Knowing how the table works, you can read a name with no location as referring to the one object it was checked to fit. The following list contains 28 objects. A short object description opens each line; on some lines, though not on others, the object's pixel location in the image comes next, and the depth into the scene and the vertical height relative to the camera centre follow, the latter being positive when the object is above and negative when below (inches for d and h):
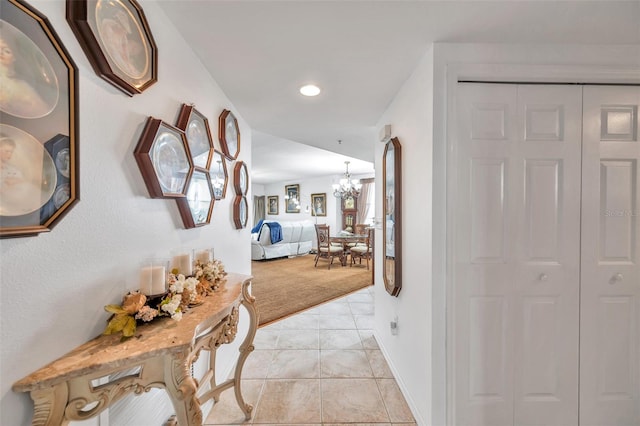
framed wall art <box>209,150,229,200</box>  61.8 +9.8
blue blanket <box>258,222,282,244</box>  250.2 -20.9
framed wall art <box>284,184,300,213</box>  345.4 +19.7
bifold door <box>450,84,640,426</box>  52.6 -10.1
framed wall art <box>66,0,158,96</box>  29.1 +23.5
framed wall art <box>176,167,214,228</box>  49.2 +2.2
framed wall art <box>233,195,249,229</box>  79.3 -0.3
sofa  247.4 -33.3
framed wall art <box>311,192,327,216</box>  314.8 +9.9
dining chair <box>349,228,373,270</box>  215.8 -35.3
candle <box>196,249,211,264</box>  51.9 -9.9
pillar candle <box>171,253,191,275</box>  45.4 -10.1
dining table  222.7 -26.6
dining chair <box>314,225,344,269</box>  221.0 -34.4
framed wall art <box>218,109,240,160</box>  68.2 +23.6
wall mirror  70.7 -2.4
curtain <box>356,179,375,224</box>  279.2 +13.9
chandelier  244.8 +24.7
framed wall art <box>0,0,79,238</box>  21.8 +8.7
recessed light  69.8 +36.5
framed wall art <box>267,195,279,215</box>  377.1 +11.6
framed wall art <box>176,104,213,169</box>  49.0 +17.3
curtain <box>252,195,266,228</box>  394.0 +5.4
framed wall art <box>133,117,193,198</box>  38.2 +9.0
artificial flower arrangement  30.8 -13.6
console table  24.4 -17.9
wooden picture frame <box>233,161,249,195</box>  78.9 +11.6
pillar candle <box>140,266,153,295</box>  36.0 -10.4
